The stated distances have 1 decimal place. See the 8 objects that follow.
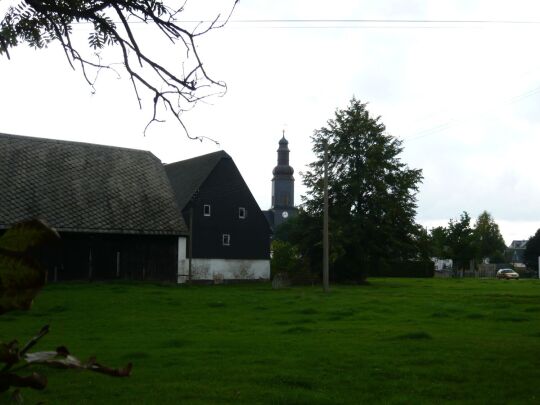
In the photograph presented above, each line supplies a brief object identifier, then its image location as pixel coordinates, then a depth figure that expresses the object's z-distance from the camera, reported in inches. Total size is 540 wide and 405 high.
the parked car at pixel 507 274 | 2827.3
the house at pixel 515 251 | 5706.2
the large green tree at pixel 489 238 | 3895.2
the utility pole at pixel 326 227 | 1214.3
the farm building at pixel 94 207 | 1279.5
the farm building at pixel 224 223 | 1743.4
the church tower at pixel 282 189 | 4965.6
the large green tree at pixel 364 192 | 1823.3
